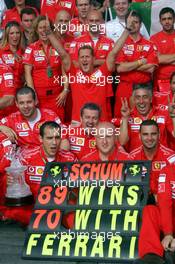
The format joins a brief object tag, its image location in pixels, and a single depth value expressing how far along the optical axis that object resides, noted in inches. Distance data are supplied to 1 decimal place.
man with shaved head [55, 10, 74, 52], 323.6
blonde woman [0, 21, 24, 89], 321.7
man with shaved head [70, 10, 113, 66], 314.0
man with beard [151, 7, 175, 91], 320.8
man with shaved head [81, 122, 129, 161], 265.7
